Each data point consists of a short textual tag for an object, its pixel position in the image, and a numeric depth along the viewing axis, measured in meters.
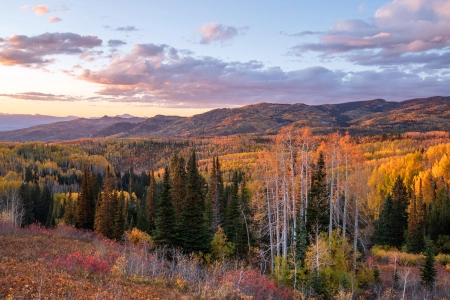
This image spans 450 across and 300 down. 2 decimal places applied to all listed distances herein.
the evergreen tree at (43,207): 78.19
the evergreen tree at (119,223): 46.09
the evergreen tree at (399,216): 50.66
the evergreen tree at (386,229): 50.12
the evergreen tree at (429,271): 28.80
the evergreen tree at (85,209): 52.50
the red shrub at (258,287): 20.44
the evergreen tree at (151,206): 52.60
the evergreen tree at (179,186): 42.52
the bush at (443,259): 39.94
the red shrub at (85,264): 18.19
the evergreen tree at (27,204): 70.23
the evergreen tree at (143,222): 51.21
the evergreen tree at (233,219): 43.78
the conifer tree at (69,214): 57.75
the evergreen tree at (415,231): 44.41
